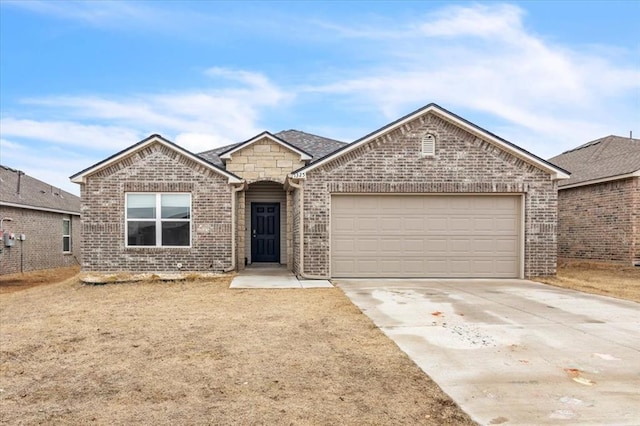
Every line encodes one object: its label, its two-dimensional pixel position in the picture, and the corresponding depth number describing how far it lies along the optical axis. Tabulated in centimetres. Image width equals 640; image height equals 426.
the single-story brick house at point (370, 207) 1356
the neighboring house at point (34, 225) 1903
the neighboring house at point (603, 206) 1620
